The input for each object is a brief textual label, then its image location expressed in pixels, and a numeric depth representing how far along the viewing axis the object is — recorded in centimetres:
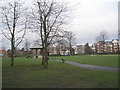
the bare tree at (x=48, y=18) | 1162
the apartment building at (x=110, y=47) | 7331
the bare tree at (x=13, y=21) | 1311
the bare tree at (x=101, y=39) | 4842
